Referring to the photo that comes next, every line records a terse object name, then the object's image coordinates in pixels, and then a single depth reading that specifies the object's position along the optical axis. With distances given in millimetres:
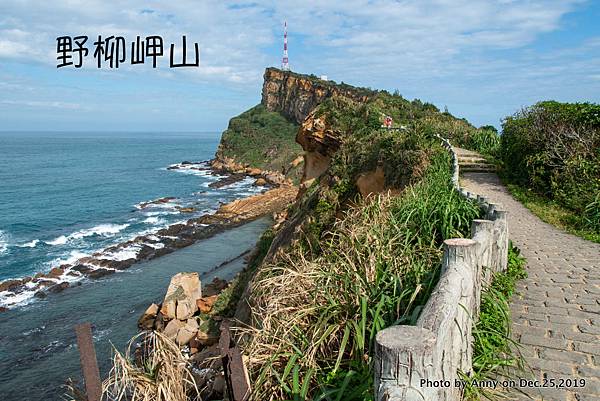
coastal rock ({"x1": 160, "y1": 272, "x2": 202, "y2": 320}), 20031
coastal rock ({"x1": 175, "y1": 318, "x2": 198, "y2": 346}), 17906
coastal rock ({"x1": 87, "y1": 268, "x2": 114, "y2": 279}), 26609
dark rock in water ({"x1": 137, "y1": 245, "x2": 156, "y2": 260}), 30094
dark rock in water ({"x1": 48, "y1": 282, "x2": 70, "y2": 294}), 24575
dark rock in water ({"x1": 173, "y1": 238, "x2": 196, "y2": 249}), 32594
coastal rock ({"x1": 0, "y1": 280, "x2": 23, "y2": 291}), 24727
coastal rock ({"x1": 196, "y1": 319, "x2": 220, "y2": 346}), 17062
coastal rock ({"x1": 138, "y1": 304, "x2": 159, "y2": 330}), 20125
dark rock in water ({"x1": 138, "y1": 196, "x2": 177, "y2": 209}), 47562
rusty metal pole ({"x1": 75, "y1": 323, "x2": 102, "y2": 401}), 3209
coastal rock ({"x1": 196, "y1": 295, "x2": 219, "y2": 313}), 21012
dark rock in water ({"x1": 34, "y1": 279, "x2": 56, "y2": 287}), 25208
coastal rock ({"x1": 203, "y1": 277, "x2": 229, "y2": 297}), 23109
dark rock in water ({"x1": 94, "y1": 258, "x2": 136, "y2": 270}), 28134
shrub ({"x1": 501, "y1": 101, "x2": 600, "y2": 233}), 12430
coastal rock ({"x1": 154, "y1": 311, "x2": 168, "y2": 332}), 19375
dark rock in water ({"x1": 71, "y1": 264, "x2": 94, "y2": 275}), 27359
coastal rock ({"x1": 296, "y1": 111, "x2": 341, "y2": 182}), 24672
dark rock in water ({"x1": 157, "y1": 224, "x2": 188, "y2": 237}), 35312
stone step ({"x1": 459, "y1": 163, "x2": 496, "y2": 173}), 17828
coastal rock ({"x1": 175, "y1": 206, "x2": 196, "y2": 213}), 44250
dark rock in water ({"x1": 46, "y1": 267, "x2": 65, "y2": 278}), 26520
